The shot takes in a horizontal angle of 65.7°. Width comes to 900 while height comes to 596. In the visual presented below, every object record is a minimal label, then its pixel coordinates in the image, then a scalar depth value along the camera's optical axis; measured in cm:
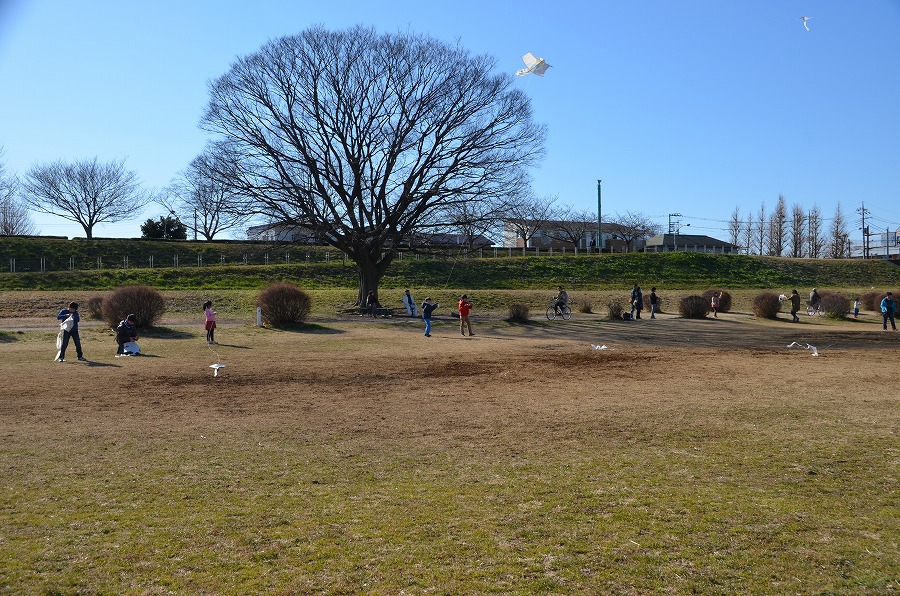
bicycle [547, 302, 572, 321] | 3469
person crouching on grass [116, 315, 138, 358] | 1920
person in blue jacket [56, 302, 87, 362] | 1773
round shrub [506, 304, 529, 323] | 3209
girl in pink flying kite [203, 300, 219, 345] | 2234
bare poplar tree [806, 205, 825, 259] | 10338
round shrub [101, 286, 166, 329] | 2462
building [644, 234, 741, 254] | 10831
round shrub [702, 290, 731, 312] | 3991
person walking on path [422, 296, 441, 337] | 2616
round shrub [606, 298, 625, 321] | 3459
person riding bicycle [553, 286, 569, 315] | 3462
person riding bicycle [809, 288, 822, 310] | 3748
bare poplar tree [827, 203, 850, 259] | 10119
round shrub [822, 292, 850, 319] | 3644
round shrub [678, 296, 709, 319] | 3584
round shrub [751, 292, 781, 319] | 3603
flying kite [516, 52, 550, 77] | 1578
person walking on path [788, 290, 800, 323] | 3525
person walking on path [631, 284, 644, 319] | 3494
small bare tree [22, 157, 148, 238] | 7144
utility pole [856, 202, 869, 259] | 9486
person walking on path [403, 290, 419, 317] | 3397
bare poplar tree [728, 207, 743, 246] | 10950
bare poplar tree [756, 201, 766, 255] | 10544
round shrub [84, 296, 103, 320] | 2849
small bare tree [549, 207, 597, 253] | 8731
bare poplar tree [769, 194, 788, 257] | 10281
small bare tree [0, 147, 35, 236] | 8094
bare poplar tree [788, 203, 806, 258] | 10256
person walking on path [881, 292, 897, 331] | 2900
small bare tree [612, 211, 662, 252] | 9375
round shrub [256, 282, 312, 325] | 2808
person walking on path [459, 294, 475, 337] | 2577
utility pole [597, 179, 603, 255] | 6869
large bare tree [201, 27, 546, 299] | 3434
